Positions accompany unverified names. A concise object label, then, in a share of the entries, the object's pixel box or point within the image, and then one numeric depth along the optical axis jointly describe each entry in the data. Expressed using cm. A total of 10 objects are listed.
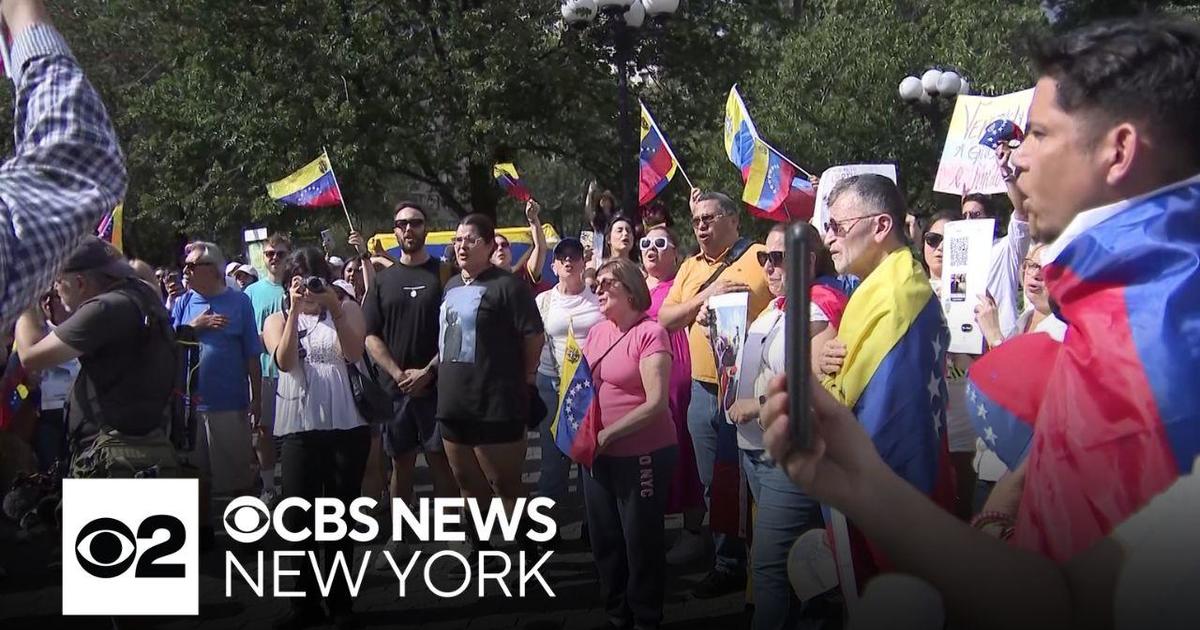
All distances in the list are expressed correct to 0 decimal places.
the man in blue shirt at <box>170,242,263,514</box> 676
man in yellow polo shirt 511
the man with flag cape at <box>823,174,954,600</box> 285
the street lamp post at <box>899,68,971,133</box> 1569
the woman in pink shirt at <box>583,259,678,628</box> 455
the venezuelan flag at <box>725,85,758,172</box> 778
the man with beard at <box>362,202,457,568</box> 600
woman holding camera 493
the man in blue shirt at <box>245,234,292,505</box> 753
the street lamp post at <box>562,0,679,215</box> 998
